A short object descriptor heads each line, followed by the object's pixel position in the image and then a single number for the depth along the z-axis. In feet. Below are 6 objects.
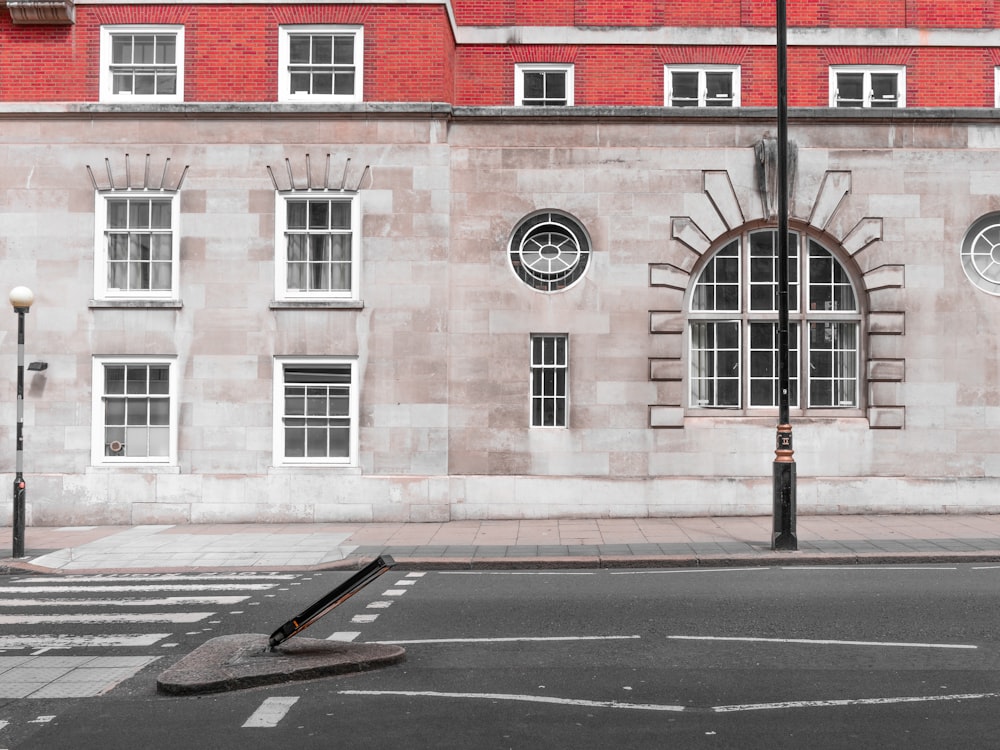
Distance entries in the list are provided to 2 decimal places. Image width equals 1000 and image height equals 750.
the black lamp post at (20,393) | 55.31
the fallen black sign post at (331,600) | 29.25
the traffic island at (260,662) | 26.76
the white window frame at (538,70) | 79.66
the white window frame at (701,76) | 78.74
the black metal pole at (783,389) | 54.08
